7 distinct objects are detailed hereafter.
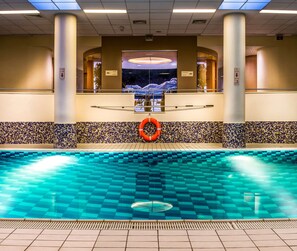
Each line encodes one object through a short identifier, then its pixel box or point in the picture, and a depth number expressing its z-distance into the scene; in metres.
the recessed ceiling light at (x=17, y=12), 6.23
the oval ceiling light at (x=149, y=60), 8.93
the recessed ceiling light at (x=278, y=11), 6.21
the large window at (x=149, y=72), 8.46
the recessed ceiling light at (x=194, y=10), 6.13
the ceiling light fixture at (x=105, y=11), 6.17
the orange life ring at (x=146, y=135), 6.73
